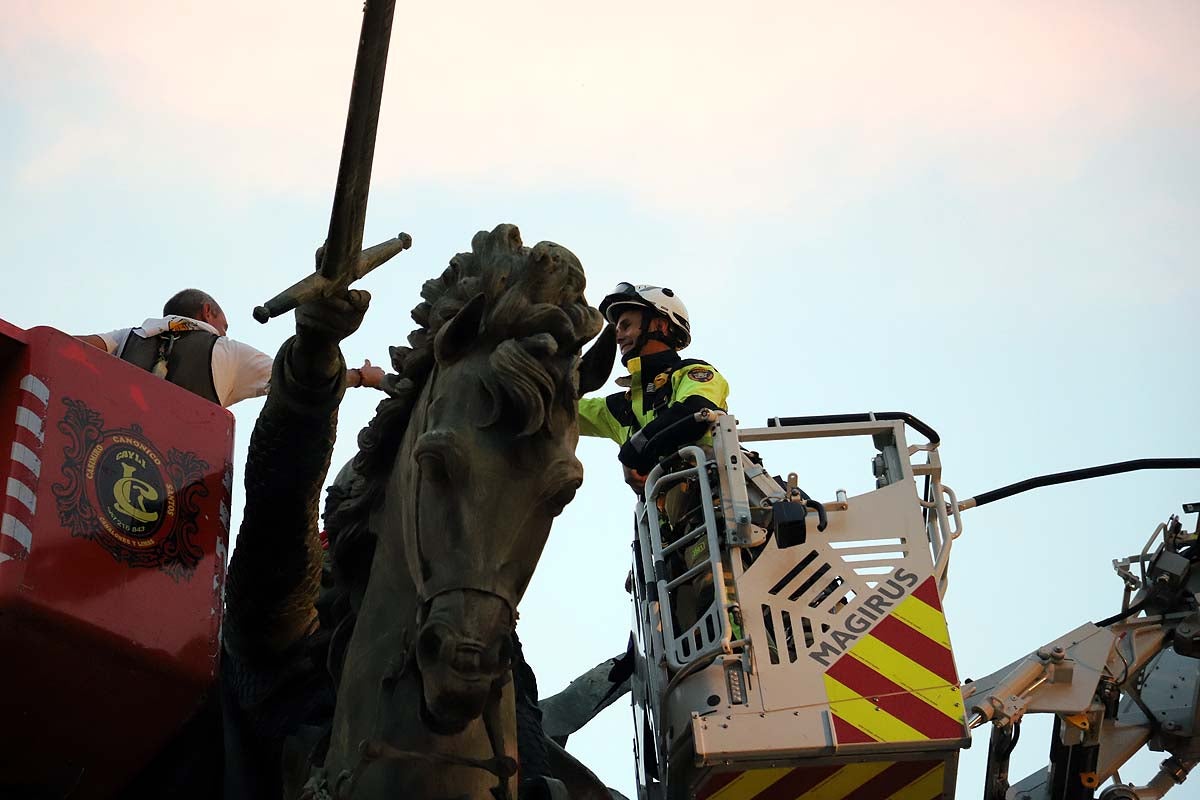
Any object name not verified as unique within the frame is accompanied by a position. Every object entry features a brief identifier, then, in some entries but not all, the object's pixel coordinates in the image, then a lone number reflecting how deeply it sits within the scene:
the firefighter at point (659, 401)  18.50
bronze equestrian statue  10.56
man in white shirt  16.03
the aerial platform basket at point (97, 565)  12.42
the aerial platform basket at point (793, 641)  16.47
